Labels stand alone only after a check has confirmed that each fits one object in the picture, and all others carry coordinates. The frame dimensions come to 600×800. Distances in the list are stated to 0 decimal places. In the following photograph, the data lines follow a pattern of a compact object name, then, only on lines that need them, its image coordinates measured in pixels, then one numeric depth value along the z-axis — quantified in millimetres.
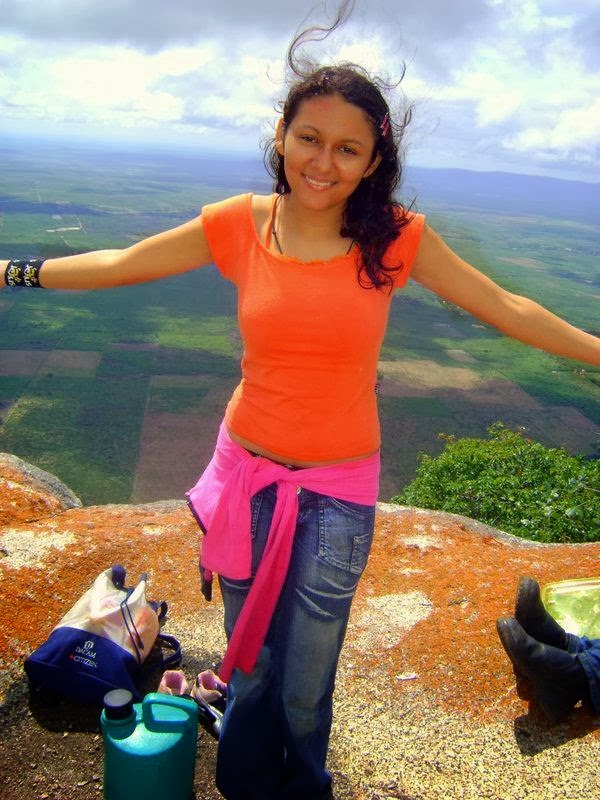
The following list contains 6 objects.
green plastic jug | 2621
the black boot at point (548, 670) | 3027
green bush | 9211
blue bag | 3244
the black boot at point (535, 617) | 3105
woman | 2229
